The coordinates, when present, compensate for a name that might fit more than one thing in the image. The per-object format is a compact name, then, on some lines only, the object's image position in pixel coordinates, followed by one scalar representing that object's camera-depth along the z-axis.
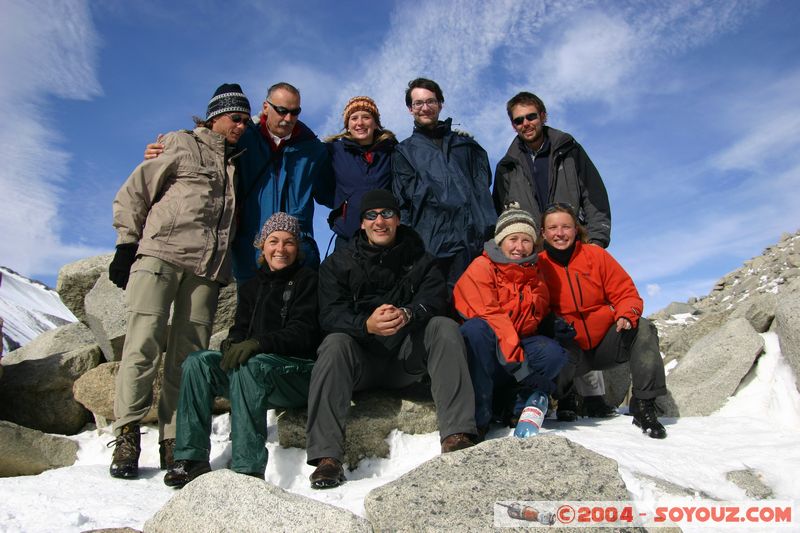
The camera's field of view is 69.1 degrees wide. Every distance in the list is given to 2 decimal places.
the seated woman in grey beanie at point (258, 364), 4.78
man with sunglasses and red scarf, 6.18
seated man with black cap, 4.61
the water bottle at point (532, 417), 4.86
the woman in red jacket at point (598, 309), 5.50
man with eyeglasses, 6.05
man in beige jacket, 5.15
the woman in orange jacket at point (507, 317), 4.98
